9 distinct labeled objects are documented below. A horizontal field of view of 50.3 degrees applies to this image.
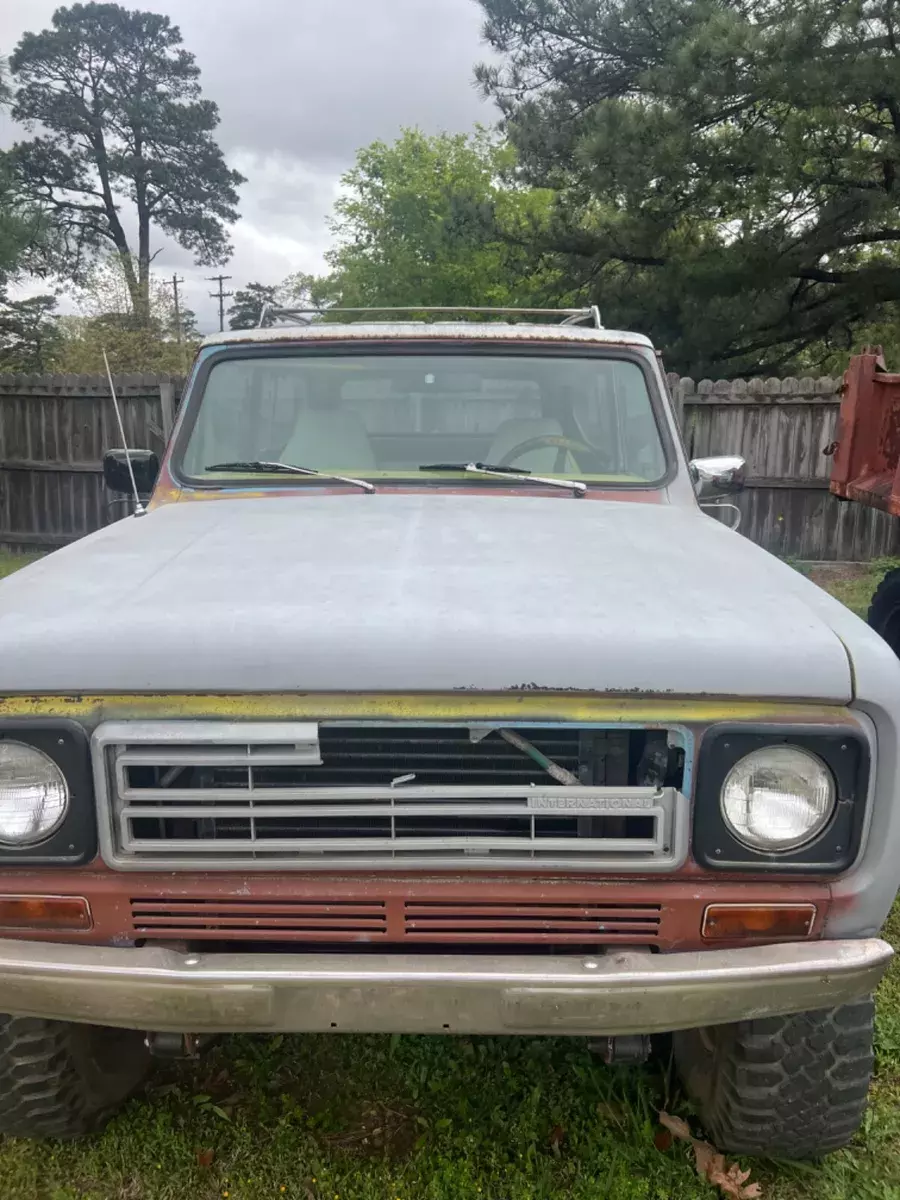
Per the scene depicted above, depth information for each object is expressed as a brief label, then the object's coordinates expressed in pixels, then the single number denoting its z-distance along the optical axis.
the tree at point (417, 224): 27.81
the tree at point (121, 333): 24.95
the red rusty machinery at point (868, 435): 4.53
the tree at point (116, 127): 29.22
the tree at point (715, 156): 9.73
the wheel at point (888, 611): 4.53
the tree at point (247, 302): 54.97
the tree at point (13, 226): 9.58
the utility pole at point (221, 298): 47.59
